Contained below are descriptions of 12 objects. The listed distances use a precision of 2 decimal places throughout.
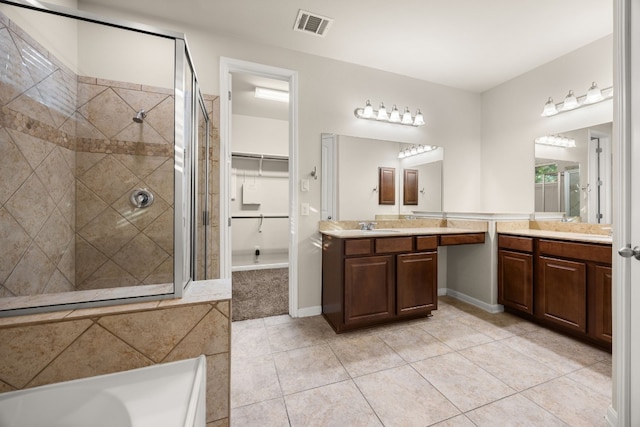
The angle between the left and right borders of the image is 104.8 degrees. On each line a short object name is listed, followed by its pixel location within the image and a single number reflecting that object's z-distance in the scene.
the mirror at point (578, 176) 2.17
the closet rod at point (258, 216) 4.15
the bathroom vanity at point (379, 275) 2.07
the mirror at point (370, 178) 2.58
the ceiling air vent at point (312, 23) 1.98
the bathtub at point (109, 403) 0.73
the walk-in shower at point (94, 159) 1.17
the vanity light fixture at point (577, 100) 2.16
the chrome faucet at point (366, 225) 2.64
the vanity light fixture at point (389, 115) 2.66
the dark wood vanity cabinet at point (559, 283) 1.78
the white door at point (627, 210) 1.04
